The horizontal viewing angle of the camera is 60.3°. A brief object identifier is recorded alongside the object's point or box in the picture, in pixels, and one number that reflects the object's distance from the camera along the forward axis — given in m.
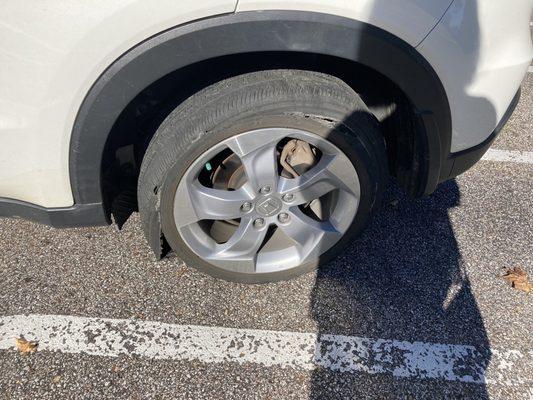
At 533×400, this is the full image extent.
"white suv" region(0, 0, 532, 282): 1.50
